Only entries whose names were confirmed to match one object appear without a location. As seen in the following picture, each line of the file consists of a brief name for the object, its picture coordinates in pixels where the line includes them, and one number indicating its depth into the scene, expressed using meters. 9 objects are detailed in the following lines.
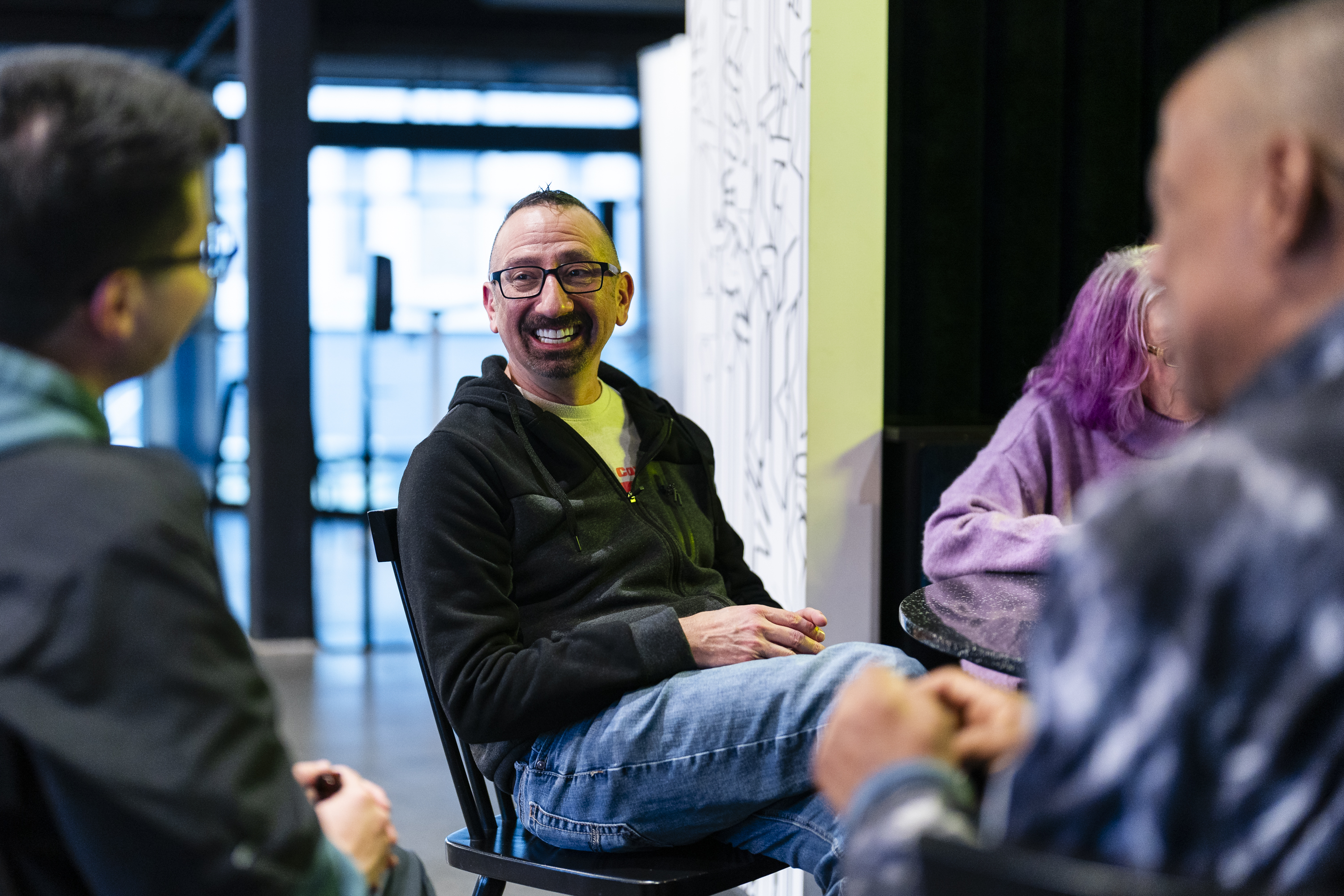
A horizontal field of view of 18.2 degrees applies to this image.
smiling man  4.16
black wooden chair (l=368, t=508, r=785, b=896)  4.16
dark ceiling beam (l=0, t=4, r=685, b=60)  14.54
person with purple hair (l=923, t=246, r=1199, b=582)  4.59
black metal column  7.61
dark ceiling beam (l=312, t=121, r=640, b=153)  15.13
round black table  4.06
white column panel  4.97
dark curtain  5.05
